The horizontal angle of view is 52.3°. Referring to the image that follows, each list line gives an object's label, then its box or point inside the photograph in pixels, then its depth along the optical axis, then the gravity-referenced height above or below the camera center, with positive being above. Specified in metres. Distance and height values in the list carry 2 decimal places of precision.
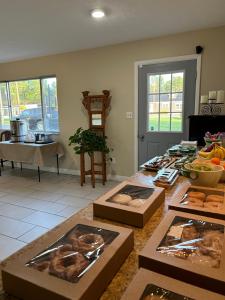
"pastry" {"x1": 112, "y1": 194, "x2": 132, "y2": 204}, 0.97 -0.35
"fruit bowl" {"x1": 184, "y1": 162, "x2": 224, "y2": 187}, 1.20 -0.31
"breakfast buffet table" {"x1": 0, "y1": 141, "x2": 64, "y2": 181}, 4.46 -0.69
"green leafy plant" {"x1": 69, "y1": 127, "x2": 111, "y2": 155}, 4.07 -0.44
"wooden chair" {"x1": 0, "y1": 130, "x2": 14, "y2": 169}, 5.51 -0.41
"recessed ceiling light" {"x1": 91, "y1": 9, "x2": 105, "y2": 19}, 2.58 +1.18
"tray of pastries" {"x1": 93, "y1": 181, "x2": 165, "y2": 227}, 0.89 -0.36
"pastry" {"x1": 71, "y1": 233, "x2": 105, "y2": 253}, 0.66 -0.37
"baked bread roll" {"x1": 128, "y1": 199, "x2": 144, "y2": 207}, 0.94 -0.36
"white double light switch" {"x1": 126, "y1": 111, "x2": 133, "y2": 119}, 4.15 +0.02
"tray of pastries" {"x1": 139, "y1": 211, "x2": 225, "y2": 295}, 0.55 -0.37
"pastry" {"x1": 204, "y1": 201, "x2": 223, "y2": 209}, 0.93 -0.37
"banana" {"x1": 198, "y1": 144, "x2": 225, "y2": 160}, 1.66 -0.29
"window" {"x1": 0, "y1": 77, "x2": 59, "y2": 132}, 5.00 +0.35
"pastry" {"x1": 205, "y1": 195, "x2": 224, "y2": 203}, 1.01 -0.37
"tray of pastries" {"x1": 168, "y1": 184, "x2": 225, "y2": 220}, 0.88 -0.37
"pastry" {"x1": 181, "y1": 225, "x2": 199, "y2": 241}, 0.71 -0.37
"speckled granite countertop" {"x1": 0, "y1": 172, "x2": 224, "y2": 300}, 0.59 -0.44
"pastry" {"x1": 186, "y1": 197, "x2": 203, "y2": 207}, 0.96 -0.37
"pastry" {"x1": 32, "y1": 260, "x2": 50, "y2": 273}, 0.57 -0.38
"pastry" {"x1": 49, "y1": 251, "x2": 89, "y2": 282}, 0.56 -0.38
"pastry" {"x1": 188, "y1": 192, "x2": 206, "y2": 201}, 1.04 -0.37
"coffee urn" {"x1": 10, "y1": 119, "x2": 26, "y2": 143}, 4.96 -0.28
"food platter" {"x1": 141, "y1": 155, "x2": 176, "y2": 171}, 1.71 -0.38
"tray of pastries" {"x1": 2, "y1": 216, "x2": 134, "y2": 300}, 0.52 -0.38
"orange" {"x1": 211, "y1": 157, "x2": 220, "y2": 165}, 1.44 -0.29
